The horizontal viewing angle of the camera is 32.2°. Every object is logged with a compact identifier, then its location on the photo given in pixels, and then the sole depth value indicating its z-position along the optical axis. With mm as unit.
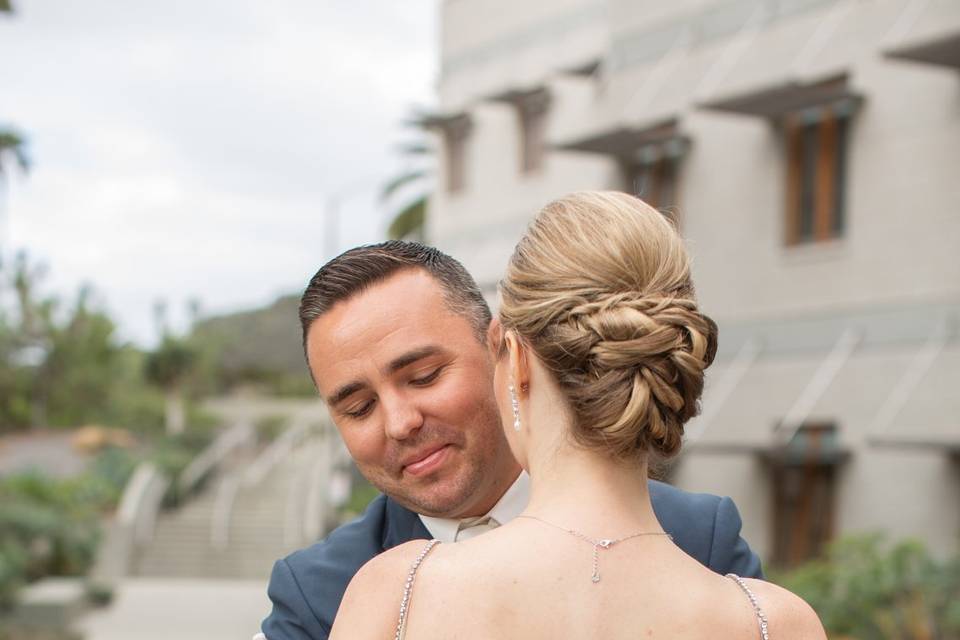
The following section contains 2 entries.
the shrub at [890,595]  15422
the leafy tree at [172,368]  46188
